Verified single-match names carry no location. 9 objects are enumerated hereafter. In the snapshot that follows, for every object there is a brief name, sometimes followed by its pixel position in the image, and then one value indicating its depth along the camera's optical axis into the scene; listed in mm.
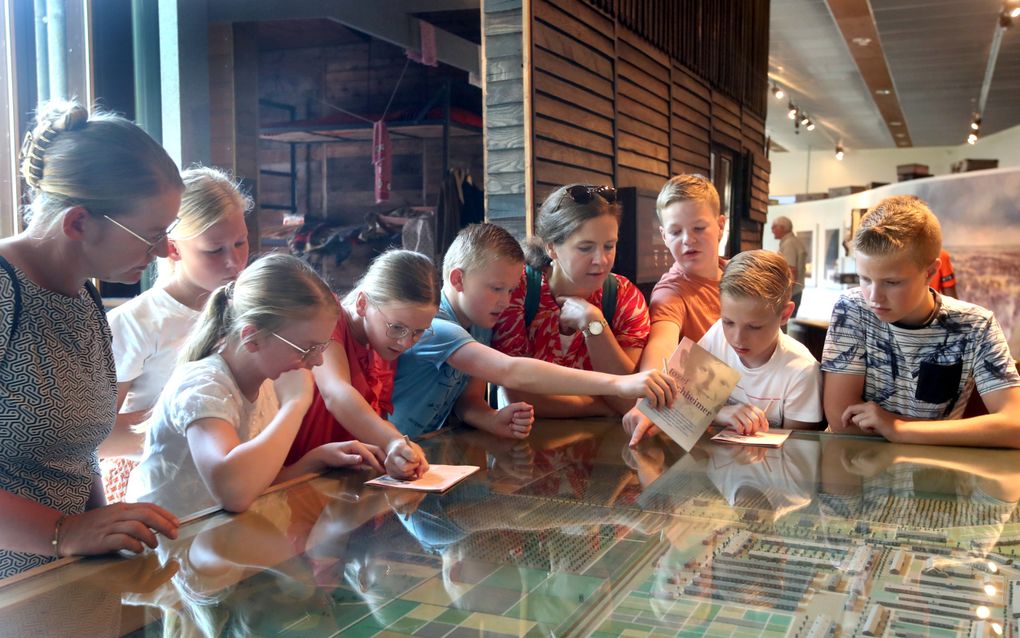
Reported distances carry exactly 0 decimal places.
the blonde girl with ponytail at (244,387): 1641
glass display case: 1016
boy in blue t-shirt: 2195
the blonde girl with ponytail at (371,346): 1960
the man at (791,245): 10867
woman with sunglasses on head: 2518
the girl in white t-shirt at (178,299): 2217
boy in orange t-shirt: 2787
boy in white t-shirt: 2260
